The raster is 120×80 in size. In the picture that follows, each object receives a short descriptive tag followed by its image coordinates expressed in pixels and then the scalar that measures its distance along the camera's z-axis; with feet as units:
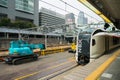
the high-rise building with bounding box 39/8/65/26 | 313.94
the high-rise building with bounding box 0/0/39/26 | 188.93
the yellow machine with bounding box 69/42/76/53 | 75.41
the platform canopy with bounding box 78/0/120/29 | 26.85
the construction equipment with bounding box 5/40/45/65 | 44.37
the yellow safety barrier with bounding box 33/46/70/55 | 65.25
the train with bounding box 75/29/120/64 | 39.45
